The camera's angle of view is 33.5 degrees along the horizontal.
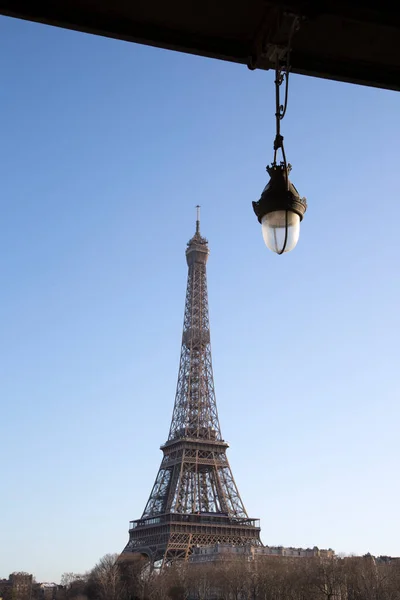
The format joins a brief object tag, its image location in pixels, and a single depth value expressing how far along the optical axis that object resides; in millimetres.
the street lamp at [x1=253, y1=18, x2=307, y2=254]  5074
